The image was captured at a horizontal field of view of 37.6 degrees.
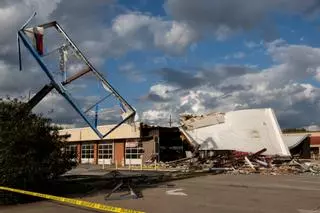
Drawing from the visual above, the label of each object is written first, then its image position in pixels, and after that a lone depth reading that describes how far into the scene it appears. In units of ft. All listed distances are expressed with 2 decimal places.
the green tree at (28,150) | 59.11
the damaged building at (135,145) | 180.14
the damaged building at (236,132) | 169.17
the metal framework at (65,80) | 100.58
